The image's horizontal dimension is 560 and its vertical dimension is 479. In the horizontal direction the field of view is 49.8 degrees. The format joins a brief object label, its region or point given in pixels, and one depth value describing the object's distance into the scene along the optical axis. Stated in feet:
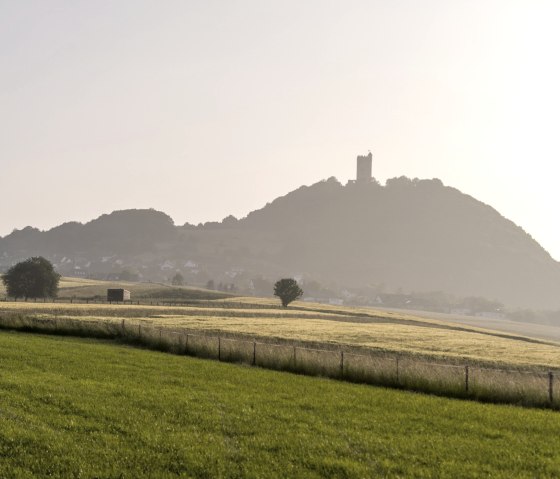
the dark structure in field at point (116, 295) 444.96
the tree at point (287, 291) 462.19
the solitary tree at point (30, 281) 443.32
